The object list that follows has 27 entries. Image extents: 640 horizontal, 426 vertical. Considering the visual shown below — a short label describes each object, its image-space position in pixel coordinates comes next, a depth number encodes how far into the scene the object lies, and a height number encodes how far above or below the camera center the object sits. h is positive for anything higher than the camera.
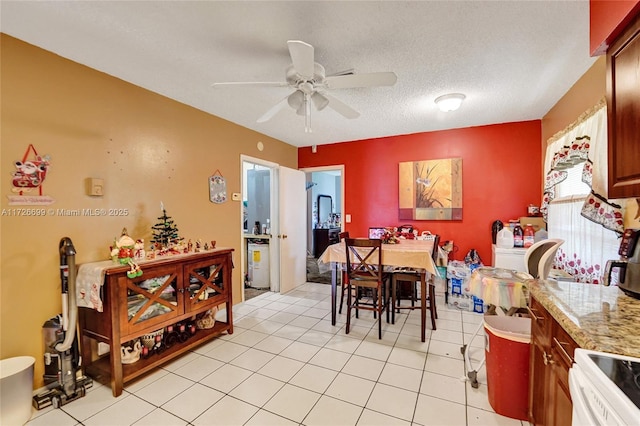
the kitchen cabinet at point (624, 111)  1.17 +0.45
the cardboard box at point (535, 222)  3.44 -0.15
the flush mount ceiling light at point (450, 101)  2.79 +1.14
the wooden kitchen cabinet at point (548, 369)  1.07 -0.72
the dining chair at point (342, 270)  3.18 -0.69
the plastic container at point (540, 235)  3.37 -0.31
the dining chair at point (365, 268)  2.80 -0.61
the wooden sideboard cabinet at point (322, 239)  7.24 -0.74
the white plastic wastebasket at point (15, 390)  1.58 -1.06
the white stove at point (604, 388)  0.63 -0.45
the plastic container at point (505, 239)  3.38 -0.35
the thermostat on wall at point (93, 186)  2.22 +0.21
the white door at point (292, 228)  4.41 -0.28
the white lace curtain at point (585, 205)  1.82 +0.04
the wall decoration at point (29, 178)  1.88 +0.24
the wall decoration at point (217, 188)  3.37 +0.30
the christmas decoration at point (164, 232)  2.60 -0.20
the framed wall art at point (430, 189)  4.02 +0.32
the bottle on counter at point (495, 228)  3.72 -0.24
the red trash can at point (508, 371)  1.68 -1.01
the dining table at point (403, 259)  2.72 -0.51
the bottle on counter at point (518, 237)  3.39 -0.33
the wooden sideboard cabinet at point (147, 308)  1.96 -0.80
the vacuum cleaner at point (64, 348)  1.88 -0.96
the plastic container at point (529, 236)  3.36 -0.32
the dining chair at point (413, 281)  2.96 -0.79
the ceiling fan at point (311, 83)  1.65 +0.91
